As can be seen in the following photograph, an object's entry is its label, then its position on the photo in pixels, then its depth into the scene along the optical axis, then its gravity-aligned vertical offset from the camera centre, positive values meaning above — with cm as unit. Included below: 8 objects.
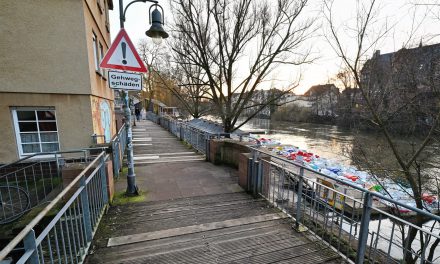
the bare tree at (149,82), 2042 +357
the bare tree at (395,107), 554 -3
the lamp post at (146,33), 423 +141
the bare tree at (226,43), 1119 +350
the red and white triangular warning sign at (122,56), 363 +85
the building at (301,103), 5467 +71
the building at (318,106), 4265 +2
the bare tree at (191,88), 1448 +153
